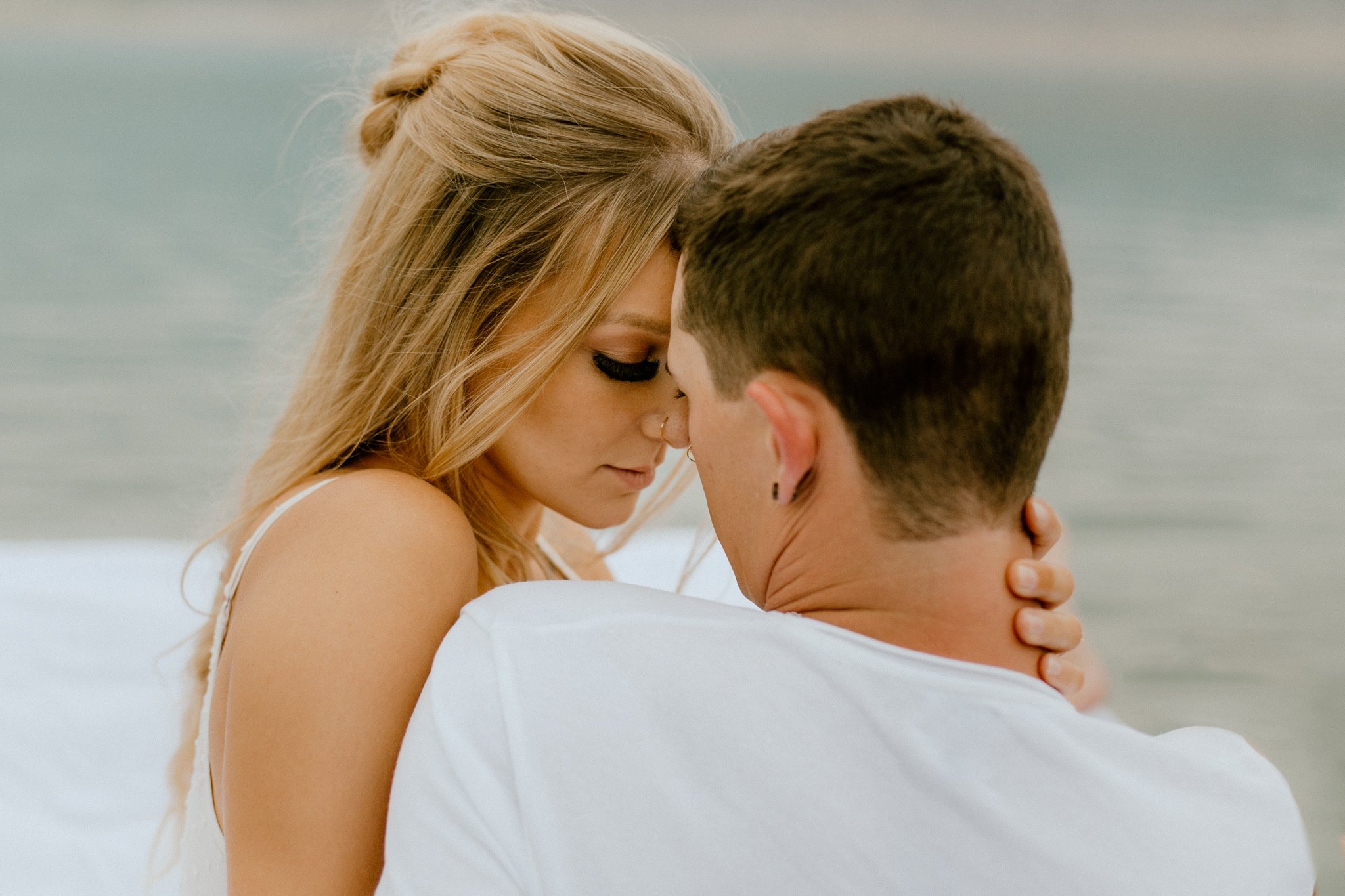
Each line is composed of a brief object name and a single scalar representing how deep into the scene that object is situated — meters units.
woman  1.98
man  1.80
